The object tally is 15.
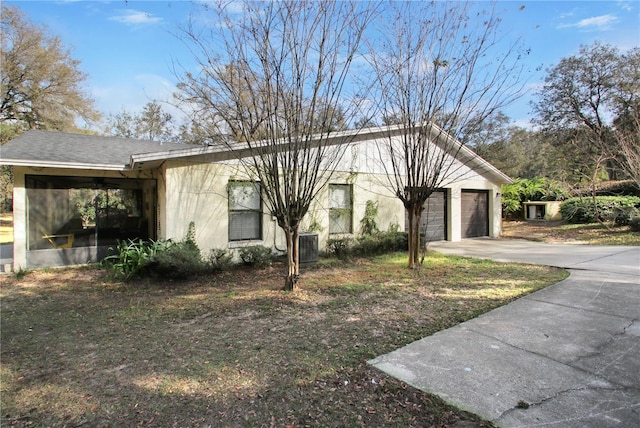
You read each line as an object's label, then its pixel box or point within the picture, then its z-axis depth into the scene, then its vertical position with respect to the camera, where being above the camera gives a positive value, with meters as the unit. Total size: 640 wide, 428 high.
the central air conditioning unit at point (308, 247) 8.50 -0.80
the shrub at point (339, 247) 9.74 -0.91
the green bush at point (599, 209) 14.36 +0.23
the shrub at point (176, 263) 6.85 -0.95
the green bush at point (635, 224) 13.11 -0.40
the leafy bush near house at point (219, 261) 7.87 -1.05
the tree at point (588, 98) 21.47 +7.86
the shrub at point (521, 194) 20.61 +1.25
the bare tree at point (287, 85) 5.52 +2.20
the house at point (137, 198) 7.97 +0.48
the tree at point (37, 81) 19.28 +8.12
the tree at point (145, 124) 28.08 +7.72
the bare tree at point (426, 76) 6.74 +2.82
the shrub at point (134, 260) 7.05 -0.91
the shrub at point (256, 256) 8.19 -0.97
